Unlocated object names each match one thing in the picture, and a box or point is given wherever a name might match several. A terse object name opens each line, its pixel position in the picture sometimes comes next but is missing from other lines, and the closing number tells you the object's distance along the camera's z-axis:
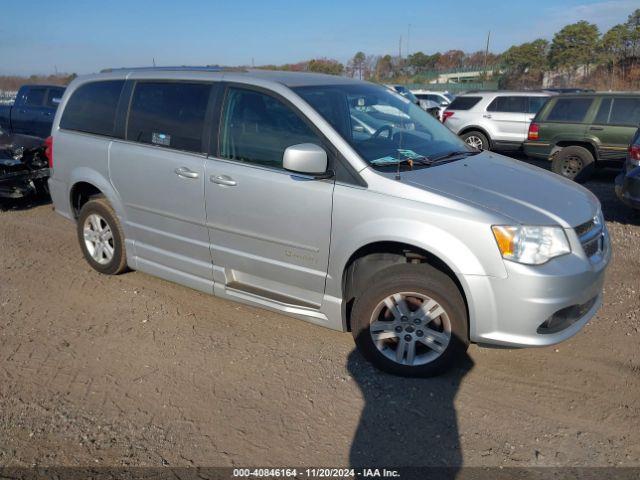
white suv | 12.93
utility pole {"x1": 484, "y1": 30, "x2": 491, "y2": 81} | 47.81
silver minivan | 3.17
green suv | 9.80
